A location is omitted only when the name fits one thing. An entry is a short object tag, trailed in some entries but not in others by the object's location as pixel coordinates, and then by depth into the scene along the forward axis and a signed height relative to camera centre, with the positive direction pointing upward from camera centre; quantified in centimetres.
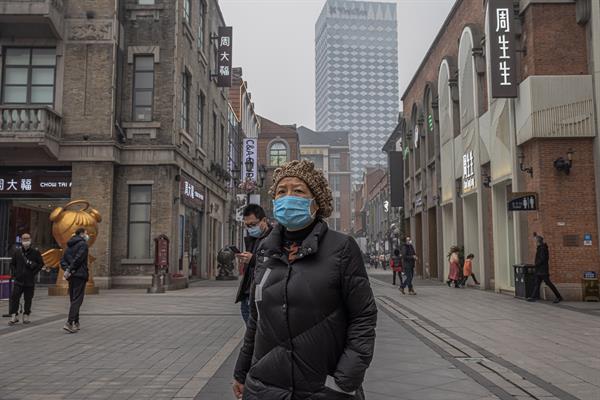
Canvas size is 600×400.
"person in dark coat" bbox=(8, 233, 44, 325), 1085 -48
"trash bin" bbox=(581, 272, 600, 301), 1455 -105
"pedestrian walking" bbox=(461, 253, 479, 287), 2122 -78
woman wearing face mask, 246 -30
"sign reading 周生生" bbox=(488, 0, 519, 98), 1606 +575
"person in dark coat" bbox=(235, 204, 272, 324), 630 +15
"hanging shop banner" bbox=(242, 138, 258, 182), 3838 +677
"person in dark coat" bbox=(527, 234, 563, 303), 1435 -43
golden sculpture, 1756 +64
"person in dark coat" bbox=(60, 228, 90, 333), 980 -41
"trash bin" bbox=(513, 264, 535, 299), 1516 -83
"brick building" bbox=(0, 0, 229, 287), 2038 +458
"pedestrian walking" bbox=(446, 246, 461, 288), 2169 -72
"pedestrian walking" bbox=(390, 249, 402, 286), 2161 -53
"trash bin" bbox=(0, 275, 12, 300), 1552 -104
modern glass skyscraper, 19325 +5683
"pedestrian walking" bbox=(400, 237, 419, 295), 1748 -37
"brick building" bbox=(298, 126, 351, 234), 11081 +1646
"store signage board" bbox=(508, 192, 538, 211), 1509 +121
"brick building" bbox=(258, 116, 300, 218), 7525 +1393
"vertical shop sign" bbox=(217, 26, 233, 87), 3072 +1033
